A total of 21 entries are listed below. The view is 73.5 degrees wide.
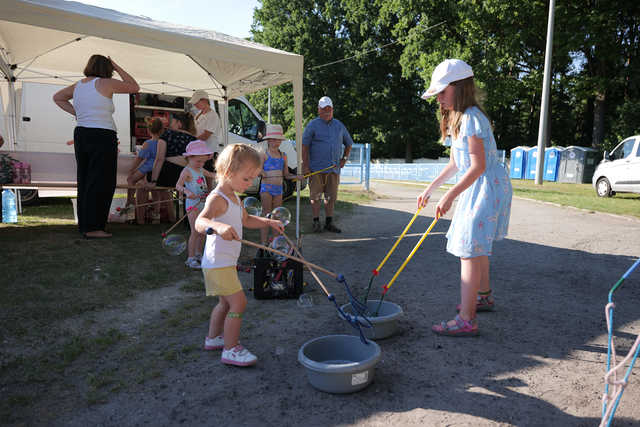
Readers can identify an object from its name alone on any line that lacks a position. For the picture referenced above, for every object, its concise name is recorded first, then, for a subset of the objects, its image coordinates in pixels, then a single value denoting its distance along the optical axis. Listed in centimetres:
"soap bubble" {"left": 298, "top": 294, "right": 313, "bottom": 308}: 333
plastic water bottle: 665
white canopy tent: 452
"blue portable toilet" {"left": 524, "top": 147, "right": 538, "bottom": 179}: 2404
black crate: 387
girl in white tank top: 261
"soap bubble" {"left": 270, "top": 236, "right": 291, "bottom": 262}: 375
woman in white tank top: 505
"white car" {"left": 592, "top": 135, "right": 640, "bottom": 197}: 1322
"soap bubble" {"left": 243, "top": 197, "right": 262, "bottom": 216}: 410
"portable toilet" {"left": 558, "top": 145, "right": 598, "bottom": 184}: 2167
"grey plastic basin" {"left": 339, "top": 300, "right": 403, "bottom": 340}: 289
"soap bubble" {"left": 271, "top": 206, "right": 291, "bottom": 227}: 402
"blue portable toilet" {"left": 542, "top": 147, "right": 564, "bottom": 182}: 2291
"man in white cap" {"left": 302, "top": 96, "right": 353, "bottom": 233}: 669
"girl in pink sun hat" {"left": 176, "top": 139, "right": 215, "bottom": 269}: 468
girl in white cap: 279
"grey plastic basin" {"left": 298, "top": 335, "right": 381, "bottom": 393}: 222
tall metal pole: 1789
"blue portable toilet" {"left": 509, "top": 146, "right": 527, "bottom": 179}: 2498
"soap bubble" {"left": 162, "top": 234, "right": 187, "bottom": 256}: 400
